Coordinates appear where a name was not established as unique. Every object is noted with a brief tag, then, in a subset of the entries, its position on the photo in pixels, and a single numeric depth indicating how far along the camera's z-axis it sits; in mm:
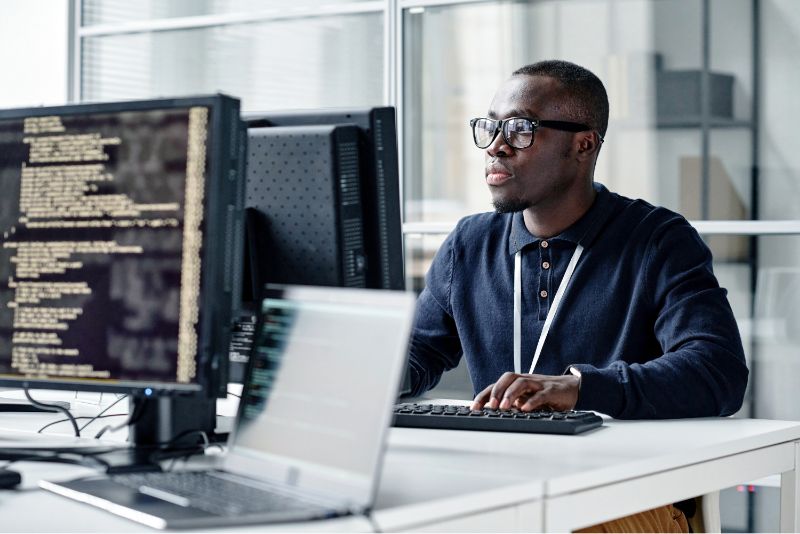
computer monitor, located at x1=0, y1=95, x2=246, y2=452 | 2830
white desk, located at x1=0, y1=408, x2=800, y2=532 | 2521
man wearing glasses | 3507
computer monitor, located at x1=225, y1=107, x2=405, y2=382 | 3086
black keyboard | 3112
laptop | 2404
